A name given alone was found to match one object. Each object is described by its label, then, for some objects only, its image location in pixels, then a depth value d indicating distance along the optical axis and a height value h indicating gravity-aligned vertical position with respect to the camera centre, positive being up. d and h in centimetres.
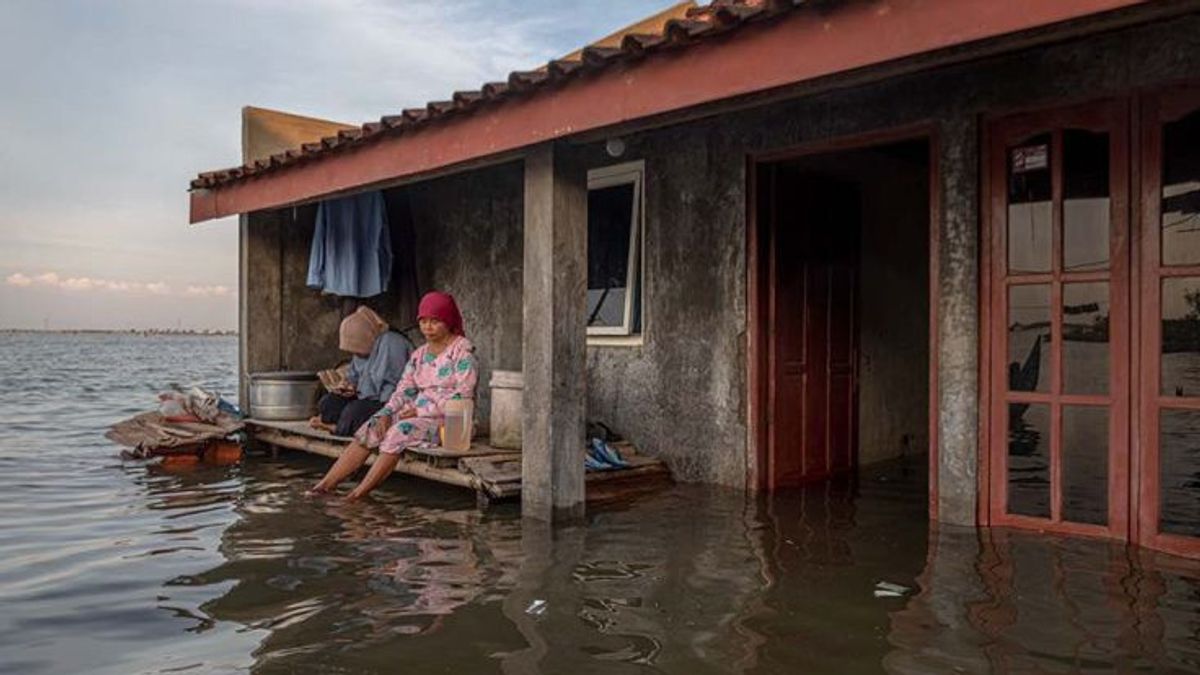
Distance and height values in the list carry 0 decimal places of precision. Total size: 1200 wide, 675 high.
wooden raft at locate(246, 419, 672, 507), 627 -101
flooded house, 455 +63
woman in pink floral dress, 661 -46
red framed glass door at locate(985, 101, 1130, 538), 484 +8
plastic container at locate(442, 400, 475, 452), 674 -67
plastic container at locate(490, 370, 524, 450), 711 -59
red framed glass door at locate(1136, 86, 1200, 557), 457 +7
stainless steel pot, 916 -61
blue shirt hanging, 952 +92
